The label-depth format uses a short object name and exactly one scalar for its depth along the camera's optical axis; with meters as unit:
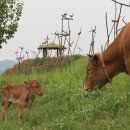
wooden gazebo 31.49
